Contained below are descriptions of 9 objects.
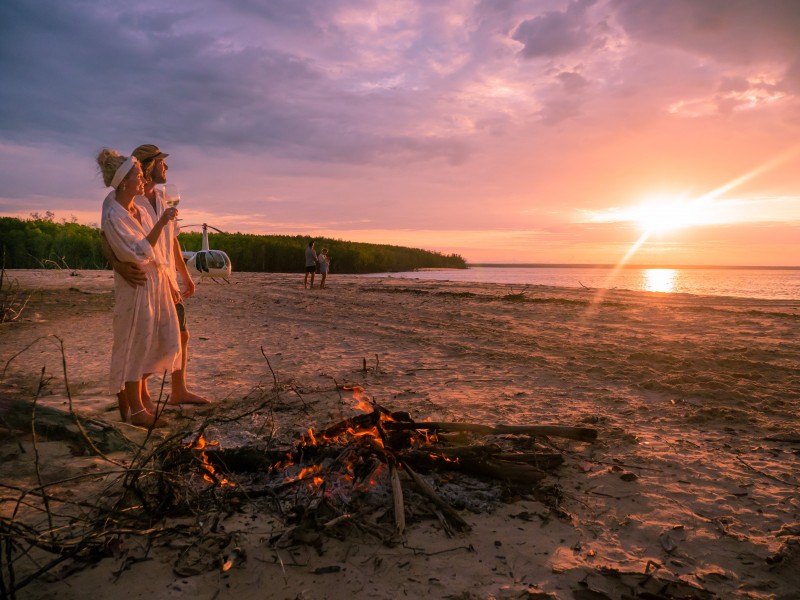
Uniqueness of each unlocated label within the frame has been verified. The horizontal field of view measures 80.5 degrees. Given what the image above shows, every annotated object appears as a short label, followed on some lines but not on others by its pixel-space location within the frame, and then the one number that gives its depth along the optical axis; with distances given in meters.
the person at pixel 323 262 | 21.89
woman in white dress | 3.62
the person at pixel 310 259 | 21.17
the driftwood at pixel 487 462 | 3.07
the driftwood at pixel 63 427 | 3.37
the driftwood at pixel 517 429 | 3.47
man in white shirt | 3.70
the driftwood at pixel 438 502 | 2.60
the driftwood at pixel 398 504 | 2.54
